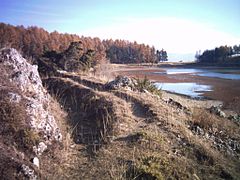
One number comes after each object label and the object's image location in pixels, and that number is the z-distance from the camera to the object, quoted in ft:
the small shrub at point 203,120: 25.67
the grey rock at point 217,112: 36.00
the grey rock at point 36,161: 14.83
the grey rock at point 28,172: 13.55
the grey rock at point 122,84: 36.24
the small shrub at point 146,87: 40.69
